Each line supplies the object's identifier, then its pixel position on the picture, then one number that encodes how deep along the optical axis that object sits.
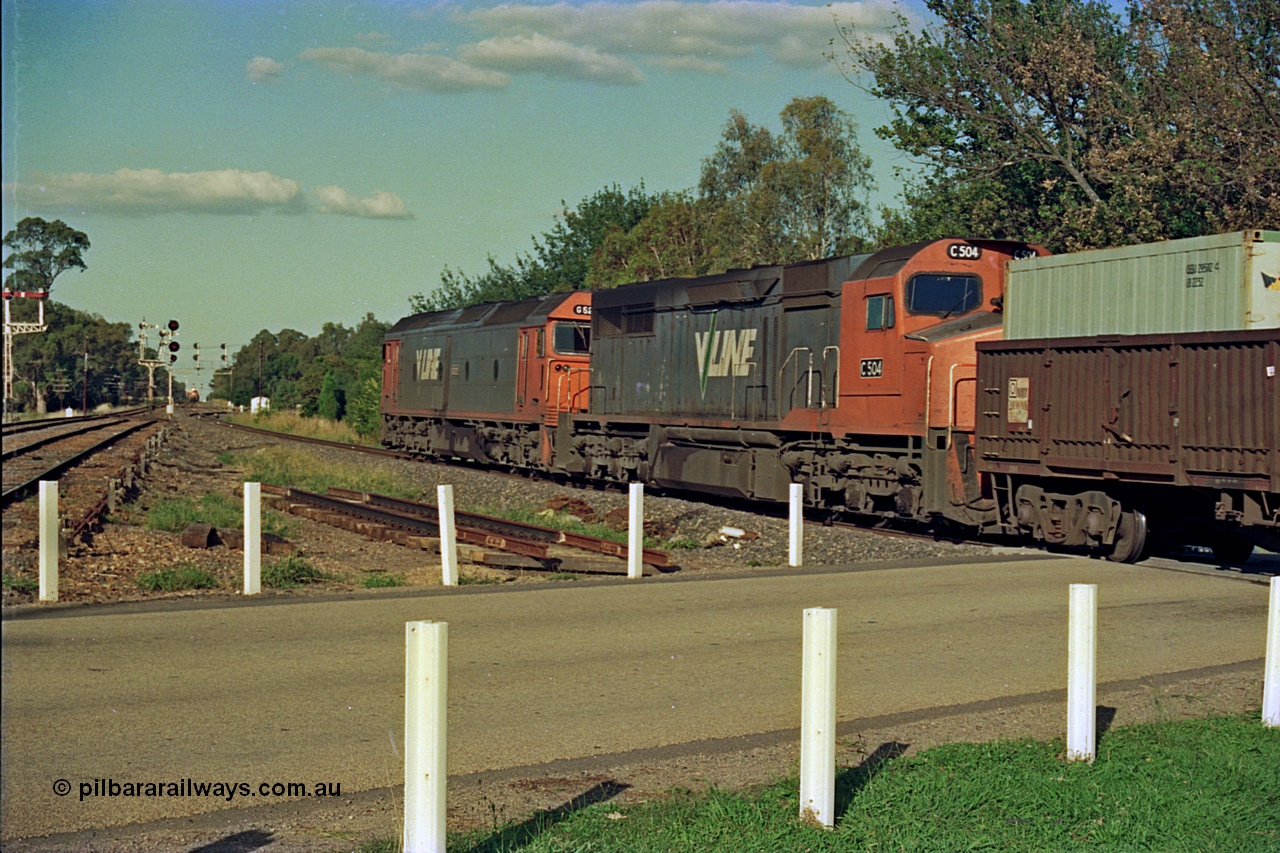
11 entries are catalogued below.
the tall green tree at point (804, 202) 50.91
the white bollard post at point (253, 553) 12.11
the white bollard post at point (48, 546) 11.19
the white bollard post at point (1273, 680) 7.75
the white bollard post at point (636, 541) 14.35
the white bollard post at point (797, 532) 15.95
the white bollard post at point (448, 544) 13.34
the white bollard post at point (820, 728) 5.67
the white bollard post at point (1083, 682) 6.86
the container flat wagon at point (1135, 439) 13.99
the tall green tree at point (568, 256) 76.50
